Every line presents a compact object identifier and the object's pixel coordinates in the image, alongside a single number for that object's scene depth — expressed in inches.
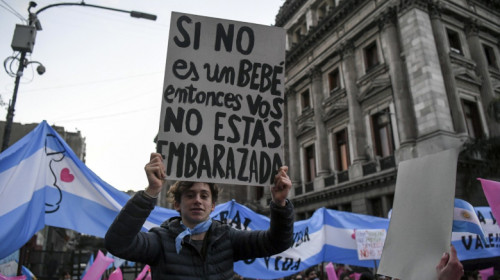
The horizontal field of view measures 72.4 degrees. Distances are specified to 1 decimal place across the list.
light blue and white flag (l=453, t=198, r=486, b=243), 144.6
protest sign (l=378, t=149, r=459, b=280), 75.9
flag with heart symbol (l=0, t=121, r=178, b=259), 142.0
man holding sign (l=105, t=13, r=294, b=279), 74.3
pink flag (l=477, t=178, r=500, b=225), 85.6
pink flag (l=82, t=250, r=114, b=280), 145.0
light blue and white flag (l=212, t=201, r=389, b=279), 250.1
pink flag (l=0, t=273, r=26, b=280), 120.7
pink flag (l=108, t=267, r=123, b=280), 144.3
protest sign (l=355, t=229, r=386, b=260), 285.0
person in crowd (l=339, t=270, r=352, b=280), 280.0
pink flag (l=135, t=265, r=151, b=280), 187.5
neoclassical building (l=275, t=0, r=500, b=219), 600.7
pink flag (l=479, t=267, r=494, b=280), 269.4
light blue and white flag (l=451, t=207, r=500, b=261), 233.0
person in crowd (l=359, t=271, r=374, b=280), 203.3
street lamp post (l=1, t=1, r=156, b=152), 224.3
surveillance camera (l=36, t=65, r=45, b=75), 294.1
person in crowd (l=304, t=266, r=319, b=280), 377.5
